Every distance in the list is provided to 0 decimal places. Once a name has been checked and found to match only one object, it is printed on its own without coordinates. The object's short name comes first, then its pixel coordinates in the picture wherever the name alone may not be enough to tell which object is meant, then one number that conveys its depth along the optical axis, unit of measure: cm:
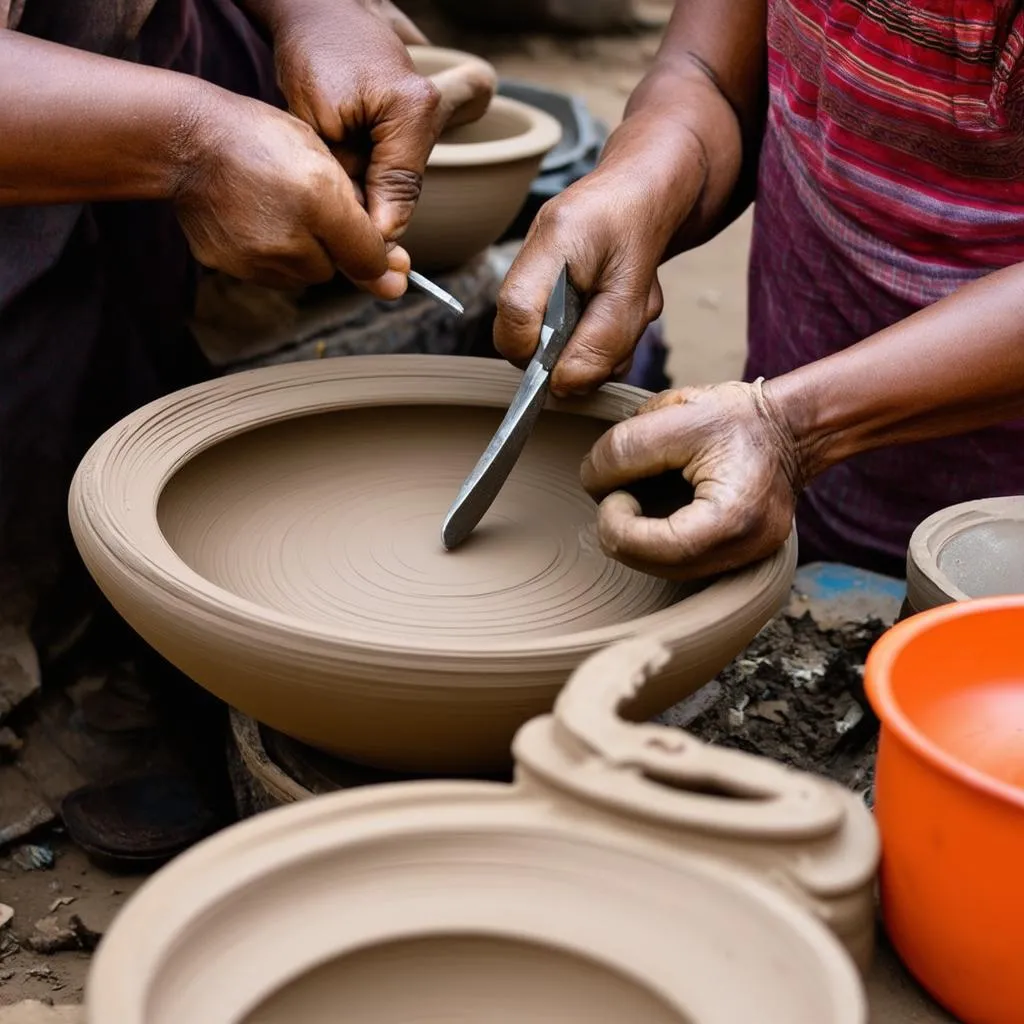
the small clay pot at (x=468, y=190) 147
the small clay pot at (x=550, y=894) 78
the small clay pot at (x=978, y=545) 110
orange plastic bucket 85
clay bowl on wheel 95
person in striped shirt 102
